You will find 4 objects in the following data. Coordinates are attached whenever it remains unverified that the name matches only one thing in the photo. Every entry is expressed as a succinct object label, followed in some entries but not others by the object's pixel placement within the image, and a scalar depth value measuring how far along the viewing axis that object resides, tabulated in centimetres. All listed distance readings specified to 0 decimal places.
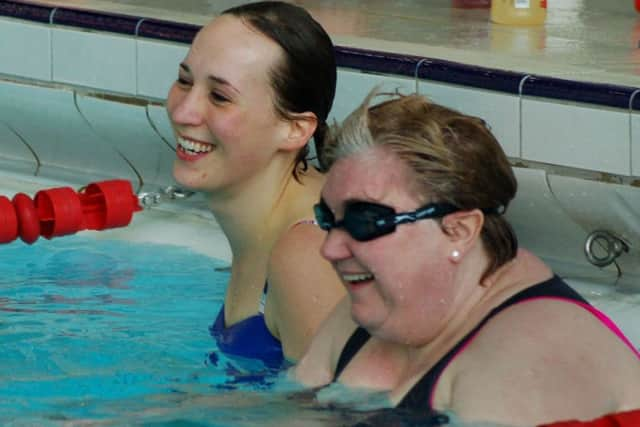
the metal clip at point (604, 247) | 806
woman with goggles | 479
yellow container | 1084
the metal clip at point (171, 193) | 1012
